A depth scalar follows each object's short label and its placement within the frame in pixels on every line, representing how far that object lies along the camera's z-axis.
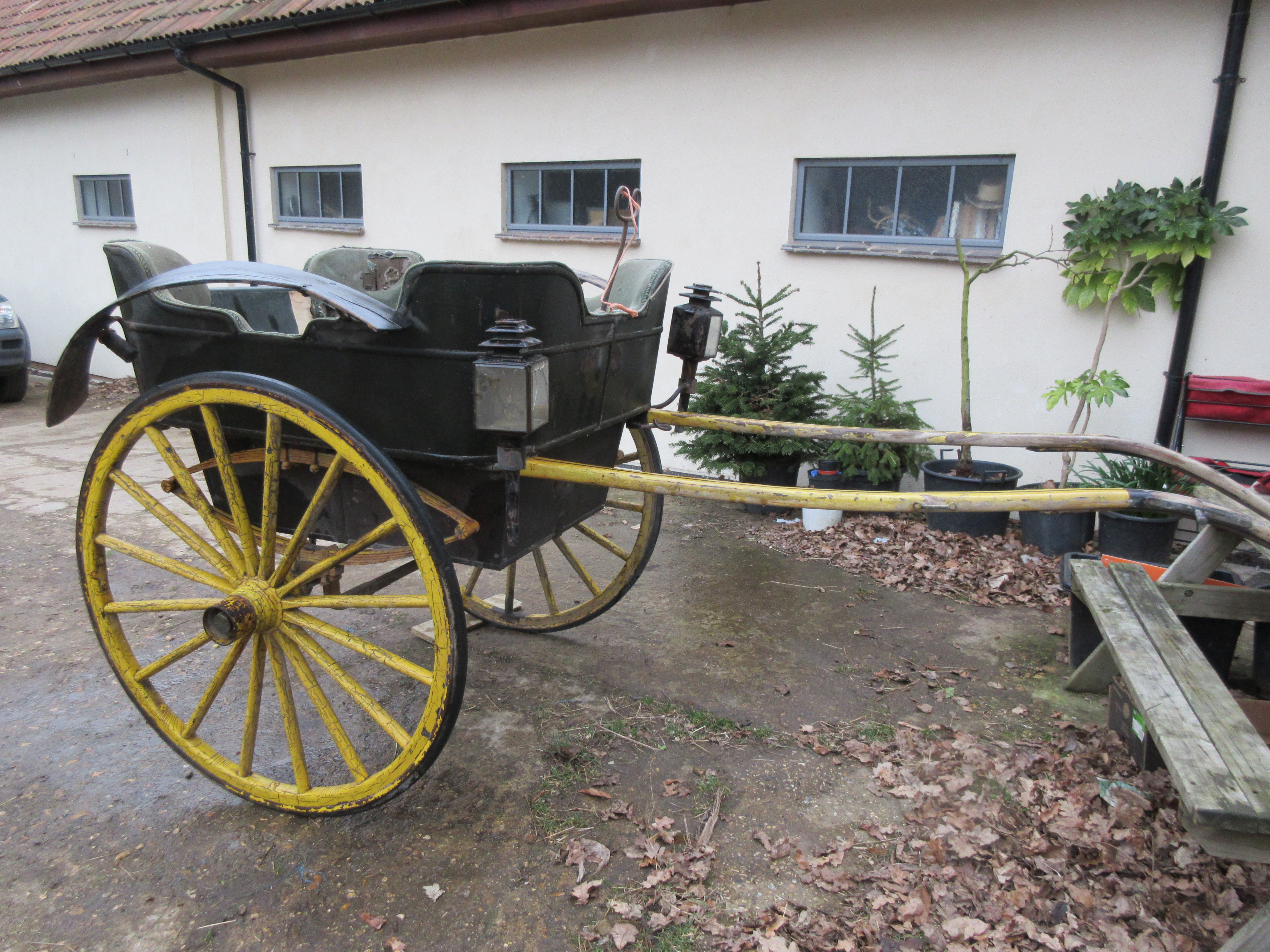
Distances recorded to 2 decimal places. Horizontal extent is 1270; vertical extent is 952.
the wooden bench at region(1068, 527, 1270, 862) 1.71
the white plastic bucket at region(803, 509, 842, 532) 5.09
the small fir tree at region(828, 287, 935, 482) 4.98
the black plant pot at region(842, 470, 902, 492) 5.13
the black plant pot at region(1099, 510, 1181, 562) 4.20
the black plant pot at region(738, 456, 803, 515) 5.40
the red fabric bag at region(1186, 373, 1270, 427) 4.24
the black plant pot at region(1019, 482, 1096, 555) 4.59
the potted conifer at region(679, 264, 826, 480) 5.23
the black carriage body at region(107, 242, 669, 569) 2.10
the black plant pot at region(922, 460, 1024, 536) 4.66
